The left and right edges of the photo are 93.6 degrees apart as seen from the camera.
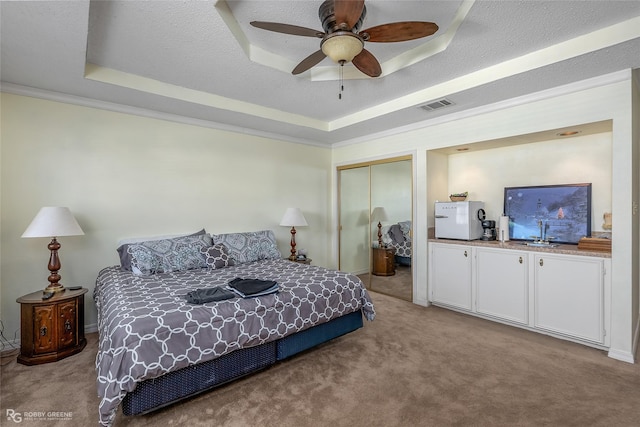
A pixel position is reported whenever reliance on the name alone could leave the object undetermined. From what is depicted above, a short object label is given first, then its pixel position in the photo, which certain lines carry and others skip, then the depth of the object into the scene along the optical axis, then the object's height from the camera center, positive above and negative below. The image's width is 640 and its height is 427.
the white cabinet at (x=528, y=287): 2.76 -0.82
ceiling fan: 1.82 +1.16
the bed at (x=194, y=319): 1.77 -0.77
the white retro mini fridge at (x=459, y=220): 3.71 -0.11
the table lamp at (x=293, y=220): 4.41 -0.12
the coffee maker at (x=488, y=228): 3.73 -0.21
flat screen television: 3.17 +0.00
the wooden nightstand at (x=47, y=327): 2.52 -1.00
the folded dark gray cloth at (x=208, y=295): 2.16 -0.63
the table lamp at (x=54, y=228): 2.56 -0.15
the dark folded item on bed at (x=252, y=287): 2.33 -0.61
